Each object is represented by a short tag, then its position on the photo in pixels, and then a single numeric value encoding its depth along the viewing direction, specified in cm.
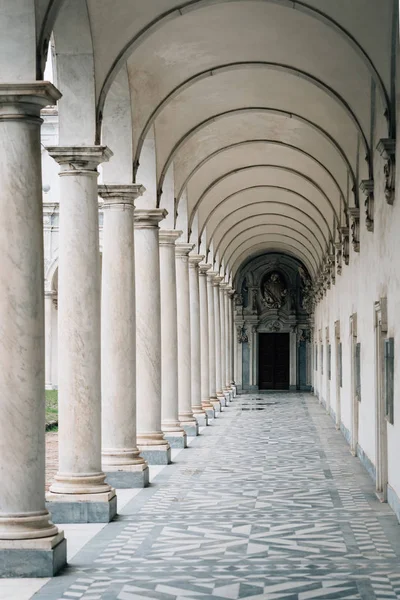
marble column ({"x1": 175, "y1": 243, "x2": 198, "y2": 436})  2536
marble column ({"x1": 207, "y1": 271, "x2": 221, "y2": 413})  3601
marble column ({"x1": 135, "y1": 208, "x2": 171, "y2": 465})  1873
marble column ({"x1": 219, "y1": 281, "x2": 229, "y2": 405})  4228
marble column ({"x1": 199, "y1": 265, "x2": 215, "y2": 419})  3272
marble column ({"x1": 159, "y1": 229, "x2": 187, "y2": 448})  2209
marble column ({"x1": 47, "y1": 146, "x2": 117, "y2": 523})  1272
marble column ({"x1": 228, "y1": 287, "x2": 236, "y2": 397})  4722
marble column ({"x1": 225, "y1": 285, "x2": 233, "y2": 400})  4509
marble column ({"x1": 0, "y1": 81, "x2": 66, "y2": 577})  965
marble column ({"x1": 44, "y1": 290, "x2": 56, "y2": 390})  4444
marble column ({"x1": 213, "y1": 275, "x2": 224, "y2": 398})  3838
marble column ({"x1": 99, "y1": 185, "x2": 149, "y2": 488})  1566
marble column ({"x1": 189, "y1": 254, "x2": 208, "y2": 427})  2873
